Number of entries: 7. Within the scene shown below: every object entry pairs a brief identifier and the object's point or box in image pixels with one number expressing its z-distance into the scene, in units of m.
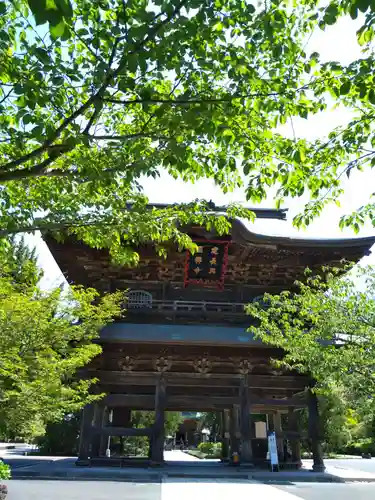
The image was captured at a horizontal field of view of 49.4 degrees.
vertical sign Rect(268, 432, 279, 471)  13.49
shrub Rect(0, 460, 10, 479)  8.13
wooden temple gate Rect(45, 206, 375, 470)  13.28
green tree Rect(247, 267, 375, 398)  7.03
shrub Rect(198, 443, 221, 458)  29.30
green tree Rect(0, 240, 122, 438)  7.75
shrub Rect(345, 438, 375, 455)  32.22
